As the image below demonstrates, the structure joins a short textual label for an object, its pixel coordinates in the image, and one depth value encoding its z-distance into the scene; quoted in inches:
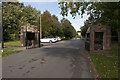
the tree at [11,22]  847.5
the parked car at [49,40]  1023.4
